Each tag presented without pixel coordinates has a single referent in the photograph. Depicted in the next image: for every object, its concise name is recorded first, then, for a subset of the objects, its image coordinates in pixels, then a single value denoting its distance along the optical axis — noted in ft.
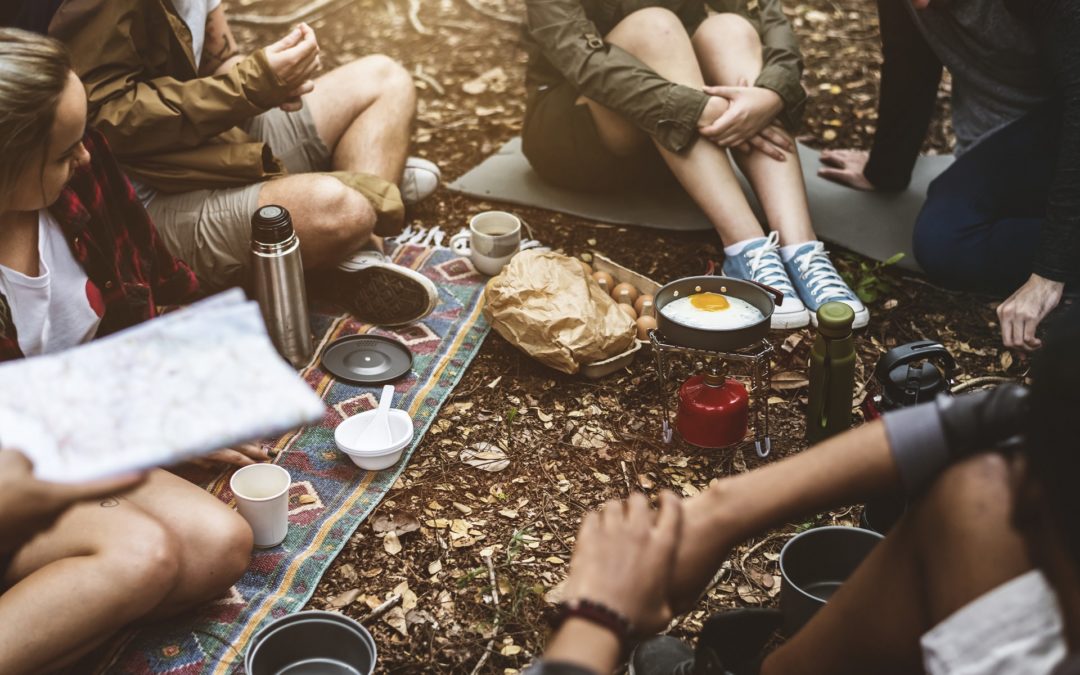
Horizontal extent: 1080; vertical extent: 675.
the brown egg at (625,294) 11.90
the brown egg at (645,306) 11.64
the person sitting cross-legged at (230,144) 10.32
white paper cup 8.62
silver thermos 10.53
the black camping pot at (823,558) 7.72
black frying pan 9.48
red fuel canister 10.07
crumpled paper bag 10.84
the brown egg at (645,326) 11.47
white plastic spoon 10.02
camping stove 9.80
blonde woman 6.98
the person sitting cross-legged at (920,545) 4.44
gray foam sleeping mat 13.42
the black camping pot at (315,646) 7.23
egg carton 11.14
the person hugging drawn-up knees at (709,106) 12.05
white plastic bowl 9.78
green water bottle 9.29
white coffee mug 12.60
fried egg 9.82
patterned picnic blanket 7.88
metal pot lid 11.12
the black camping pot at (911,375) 8.64
